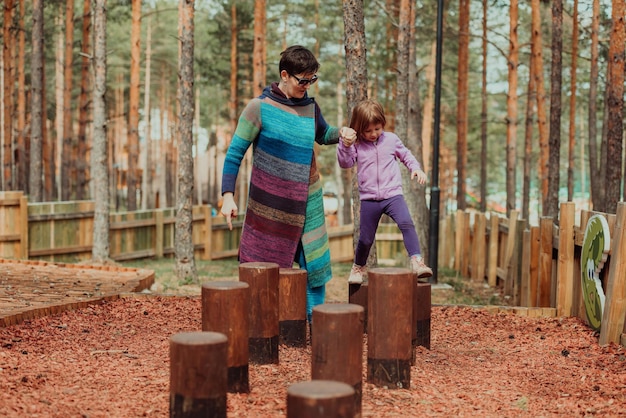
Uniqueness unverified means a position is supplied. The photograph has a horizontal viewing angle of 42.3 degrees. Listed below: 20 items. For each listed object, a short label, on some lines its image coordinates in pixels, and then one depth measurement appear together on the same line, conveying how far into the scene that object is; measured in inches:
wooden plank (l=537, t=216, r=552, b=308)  346.6
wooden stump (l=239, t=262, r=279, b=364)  193.6
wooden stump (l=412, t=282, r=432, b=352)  231.6
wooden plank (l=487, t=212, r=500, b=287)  567.8
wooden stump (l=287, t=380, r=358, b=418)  118.7
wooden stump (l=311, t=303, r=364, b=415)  155.4
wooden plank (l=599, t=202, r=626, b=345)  247.3
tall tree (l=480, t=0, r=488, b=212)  1089.4
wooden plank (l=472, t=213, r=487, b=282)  615.8
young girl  224.2
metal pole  521.3
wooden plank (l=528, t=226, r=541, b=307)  362.6
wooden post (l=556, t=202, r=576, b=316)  314.2
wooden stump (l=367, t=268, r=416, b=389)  180.5
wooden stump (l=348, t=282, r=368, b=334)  233.8
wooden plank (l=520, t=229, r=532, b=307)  381.4
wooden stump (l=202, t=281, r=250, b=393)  169.3
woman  211.2
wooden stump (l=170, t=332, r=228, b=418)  138.7
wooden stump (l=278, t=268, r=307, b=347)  212.5
